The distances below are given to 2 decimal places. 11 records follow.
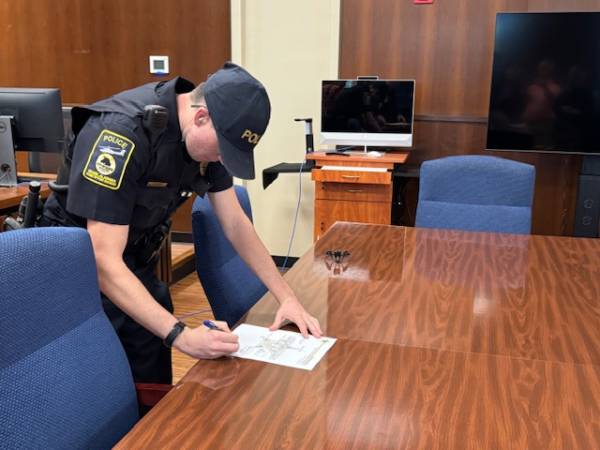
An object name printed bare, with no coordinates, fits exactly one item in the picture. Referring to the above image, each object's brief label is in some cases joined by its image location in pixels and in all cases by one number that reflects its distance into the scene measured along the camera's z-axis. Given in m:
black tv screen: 3.56
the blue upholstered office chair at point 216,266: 1.71
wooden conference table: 1.01
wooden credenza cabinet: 3.67
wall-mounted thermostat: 4.57
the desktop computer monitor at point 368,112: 3.83
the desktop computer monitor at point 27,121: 3.08
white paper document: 1.28
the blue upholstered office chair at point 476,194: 2.57
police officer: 1.33
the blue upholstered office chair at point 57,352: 0.97
